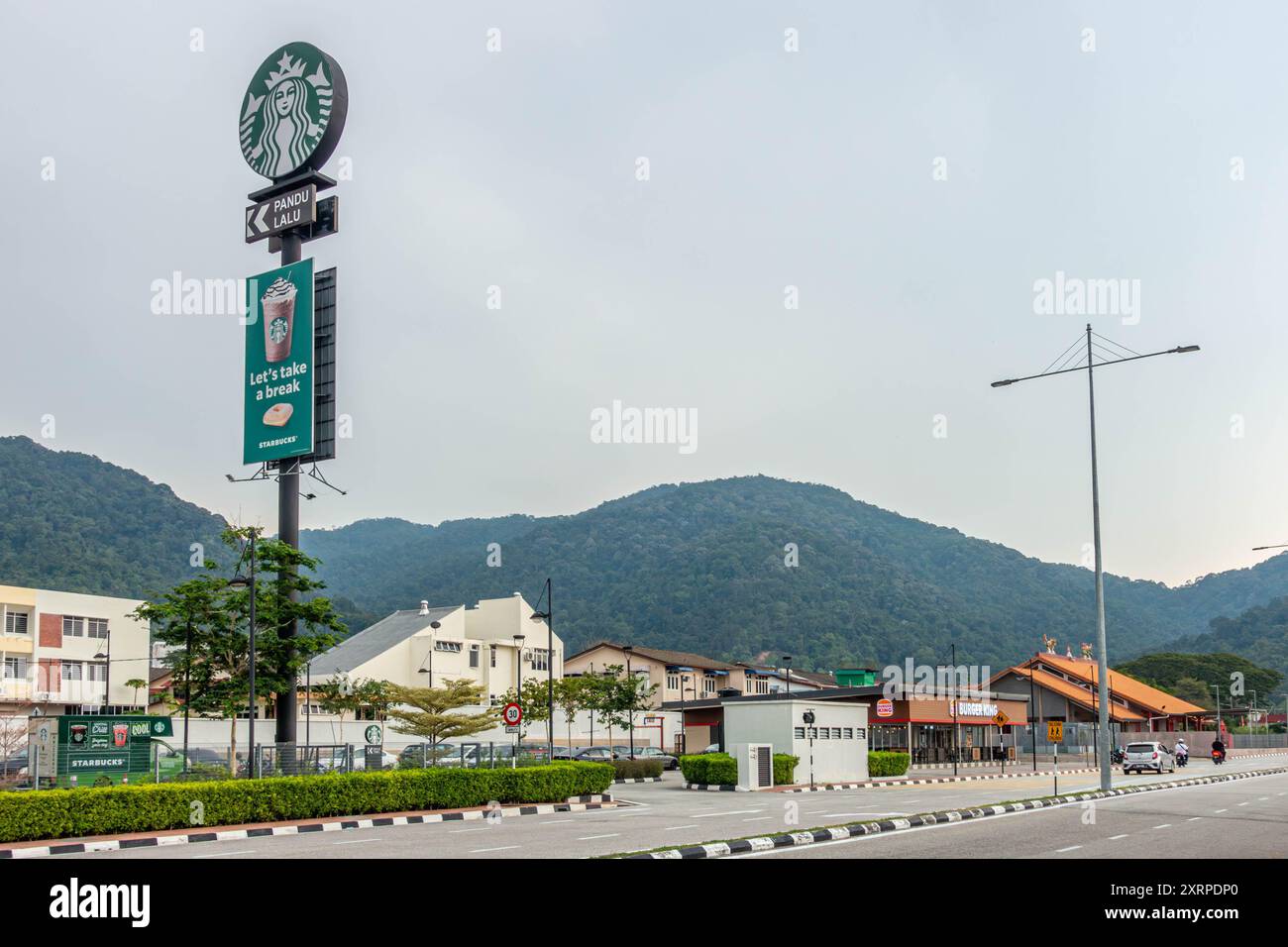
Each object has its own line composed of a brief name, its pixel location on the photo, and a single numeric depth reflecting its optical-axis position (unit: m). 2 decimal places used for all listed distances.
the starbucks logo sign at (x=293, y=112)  38.47
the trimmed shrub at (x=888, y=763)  48.59
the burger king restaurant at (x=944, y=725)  60.97
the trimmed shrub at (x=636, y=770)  53.38
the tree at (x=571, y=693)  71.50
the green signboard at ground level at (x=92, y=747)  28.23
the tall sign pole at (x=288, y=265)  37.03
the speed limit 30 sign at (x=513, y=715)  33.16
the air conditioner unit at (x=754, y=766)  40.72
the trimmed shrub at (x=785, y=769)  41.97
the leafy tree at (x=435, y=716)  57.66
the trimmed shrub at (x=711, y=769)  41.47
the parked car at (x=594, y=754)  61.44
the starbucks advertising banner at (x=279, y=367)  36.97
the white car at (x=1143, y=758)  54.88
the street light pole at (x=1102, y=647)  32.34
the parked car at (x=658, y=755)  62.88
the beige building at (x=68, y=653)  58.47
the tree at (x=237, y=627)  34.72
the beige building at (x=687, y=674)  92.56
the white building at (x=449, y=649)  78.42
